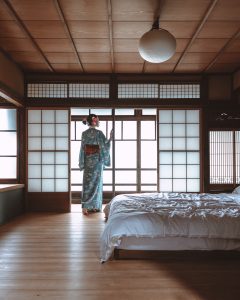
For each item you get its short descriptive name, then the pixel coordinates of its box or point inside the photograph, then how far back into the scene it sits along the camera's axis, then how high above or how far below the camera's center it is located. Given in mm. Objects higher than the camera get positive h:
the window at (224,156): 6539 +35
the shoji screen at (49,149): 6617 +156
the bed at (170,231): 3133 -670
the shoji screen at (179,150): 6680 +150
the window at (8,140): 6445 +319
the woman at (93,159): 6426 -33
